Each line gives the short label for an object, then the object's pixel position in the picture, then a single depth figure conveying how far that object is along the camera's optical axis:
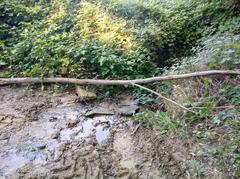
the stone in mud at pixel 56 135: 2.26
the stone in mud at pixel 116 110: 2.53
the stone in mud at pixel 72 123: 2.40
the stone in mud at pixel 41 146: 2.15
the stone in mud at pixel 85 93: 2.68
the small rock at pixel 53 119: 2.47
